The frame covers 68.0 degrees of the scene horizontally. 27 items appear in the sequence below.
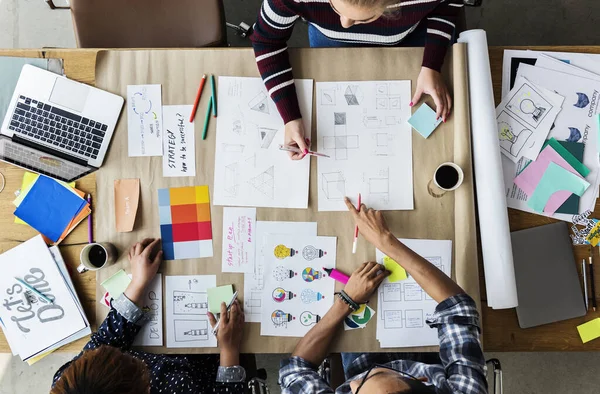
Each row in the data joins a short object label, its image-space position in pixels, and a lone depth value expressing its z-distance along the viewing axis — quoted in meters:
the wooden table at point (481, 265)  1.18
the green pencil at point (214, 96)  1.22
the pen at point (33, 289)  1.22
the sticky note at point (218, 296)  1.20
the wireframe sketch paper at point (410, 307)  1.17
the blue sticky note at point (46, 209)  1.23
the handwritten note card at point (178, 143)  1.22
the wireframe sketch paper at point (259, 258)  1.20
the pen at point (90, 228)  1.22
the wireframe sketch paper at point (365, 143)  1.20
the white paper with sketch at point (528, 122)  1.22
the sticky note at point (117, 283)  1.21
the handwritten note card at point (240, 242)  1.20
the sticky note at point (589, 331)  1.17
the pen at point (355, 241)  1.18
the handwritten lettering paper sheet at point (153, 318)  1.20
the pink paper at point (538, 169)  1.21
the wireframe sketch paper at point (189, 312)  1.20
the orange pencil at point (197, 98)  1.22
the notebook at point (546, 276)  1.17
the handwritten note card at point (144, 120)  1.23
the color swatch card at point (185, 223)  1.21
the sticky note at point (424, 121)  1.20
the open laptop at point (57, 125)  1.22
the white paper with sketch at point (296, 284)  1.19
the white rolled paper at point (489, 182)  1.12
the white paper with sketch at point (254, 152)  1.21
